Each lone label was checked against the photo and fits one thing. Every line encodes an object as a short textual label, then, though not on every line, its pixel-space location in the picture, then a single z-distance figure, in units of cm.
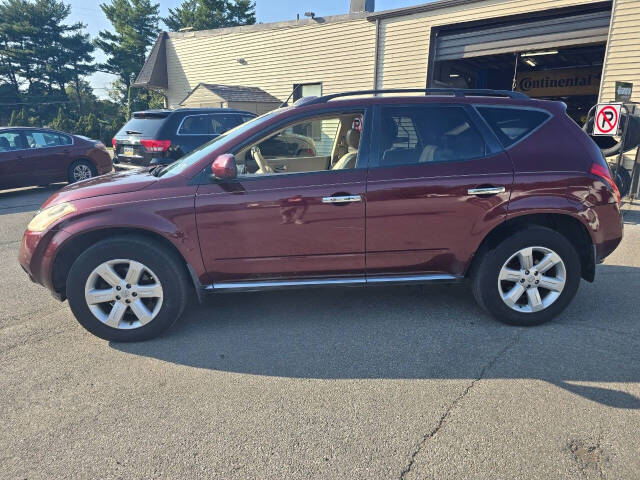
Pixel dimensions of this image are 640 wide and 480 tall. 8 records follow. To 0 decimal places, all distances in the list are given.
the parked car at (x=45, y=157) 930
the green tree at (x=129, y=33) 4462
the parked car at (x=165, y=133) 805
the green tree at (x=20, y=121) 2534
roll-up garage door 993
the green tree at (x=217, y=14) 4125
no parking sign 803
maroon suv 319
